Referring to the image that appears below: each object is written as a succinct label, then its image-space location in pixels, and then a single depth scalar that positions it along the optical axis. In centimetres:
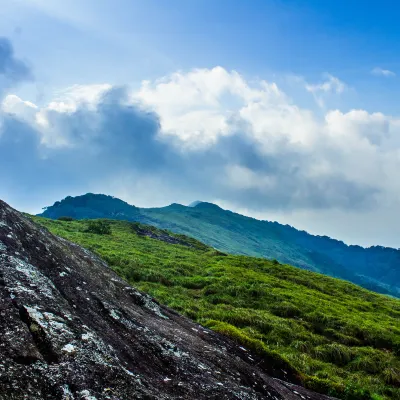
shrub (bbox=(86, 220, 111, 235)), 6025
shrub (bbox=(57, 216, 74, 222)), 7988
